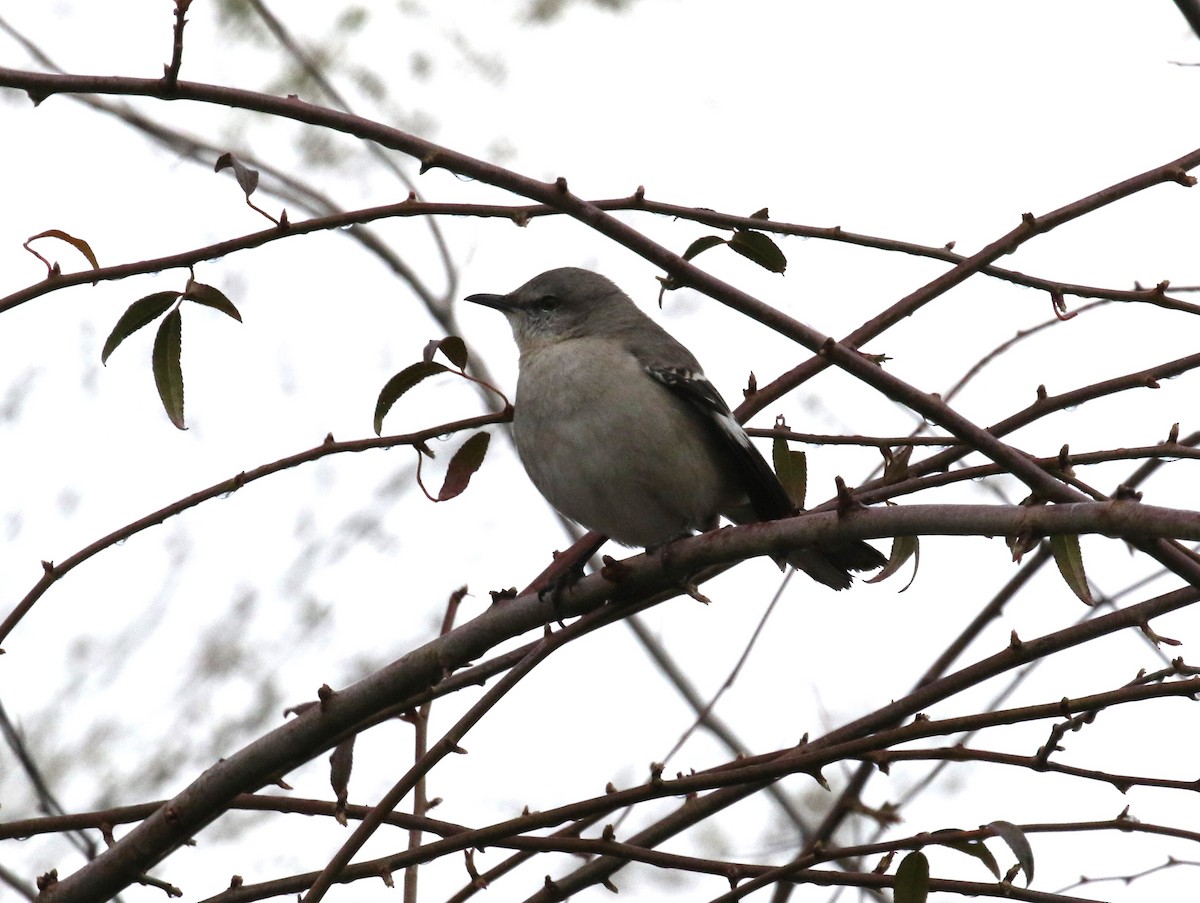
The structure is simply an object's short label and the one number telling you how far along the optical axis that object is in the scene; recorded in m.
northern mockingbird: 9.75
